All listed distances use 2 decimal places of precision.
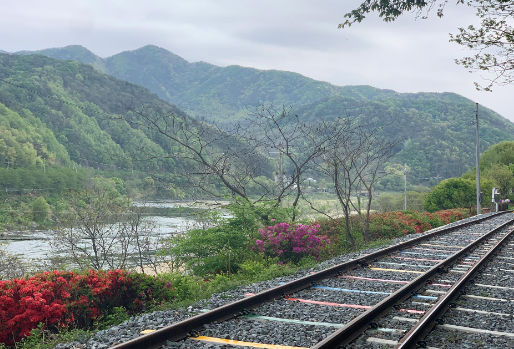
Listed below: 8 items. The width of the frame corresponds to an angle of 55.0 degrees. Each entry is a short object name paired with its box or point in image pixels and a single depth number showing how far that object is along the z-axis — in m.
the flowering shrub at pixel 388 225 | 17.80
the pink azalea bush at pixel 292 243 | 12.68
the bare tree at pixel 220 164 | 16.83
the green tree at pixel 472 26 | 10.06
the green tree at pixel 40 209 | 58.87
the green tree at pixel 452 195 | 39.34
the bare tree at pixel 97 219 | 20.81
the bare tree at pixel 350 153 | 17.81
